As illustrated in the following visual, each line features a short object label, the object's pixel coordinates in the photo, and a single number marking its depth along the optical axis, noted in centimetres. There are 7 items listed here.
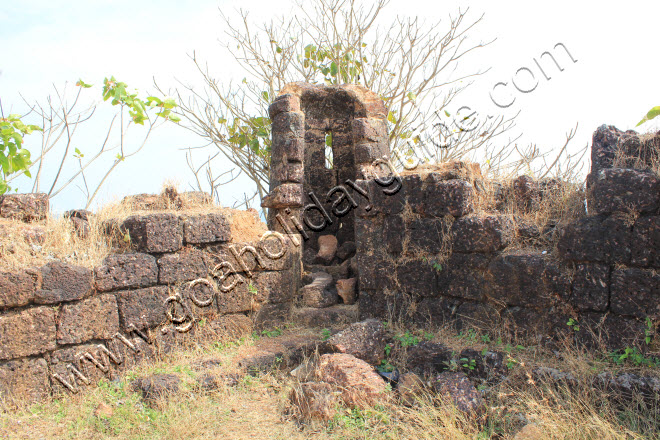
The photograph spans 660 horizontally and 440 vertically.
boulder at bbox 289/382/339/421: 509
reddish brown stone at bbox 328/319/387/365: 600
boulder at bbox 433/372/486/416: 494
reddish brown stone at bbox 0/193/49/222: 654
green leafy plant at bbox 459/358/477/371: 554
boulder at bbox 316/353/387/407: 523
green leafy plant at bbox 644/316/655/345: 494
